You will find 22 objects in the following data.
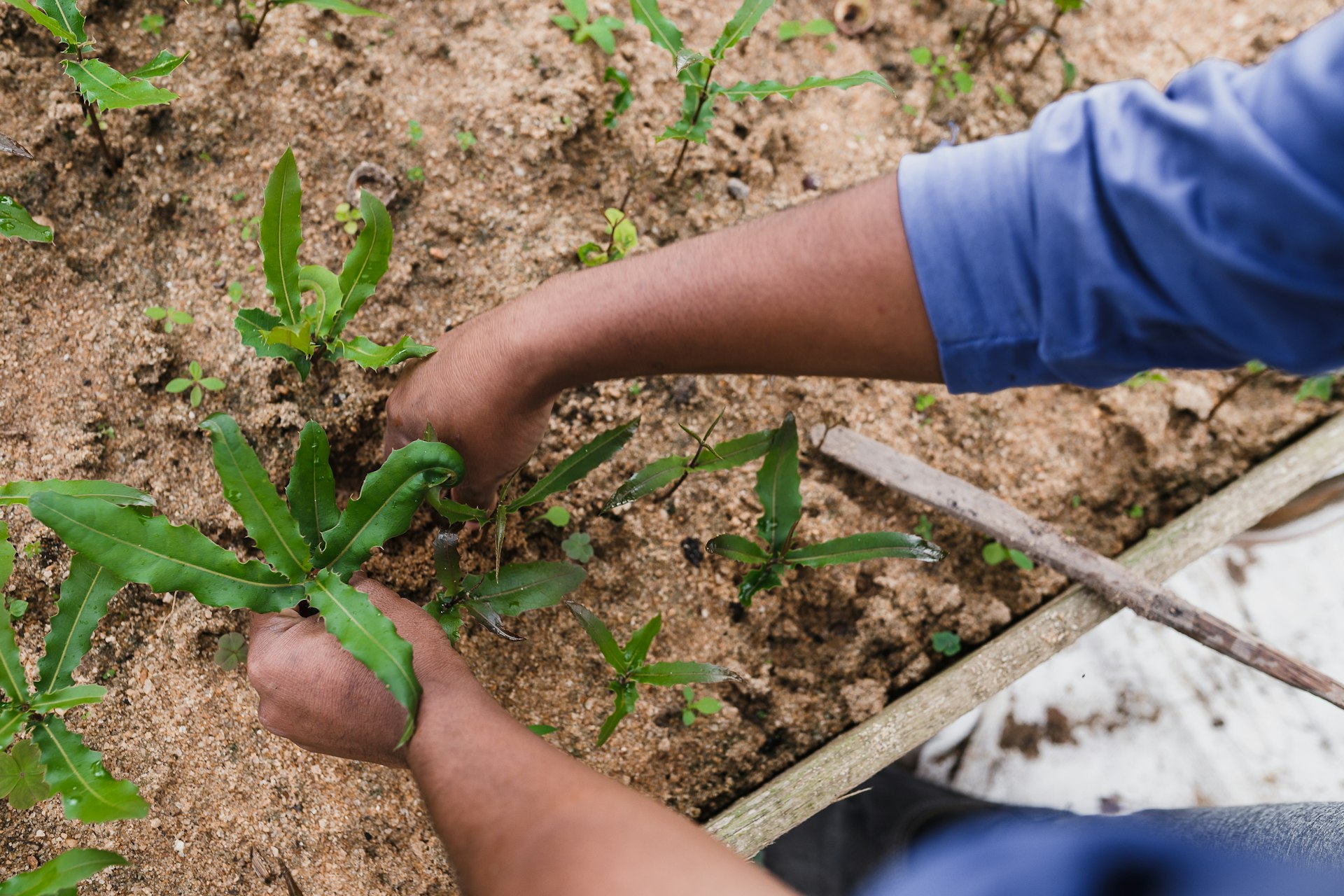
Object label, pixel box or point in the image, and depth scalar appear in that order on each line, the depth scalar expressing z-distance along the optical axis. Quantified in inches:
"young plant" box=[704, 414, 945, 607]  35.0
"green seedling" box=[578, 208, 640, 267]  37.8
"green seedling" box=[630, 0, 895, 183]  36.2
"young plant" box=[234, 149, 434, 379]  33.4
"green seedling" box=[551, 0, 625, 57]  38.1
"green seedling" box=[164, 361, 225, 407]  35.9
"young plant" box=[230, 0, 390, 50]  37.2
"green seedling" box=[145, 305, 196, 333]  36.0
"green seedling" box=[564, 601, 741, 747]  34.3
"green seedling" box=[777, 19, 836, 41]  40.8
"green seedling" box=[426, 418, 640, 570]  34.7
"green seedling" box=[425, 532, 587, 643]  34.2
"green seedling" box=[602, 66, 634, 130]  38.6
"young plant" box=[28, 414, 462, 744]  30.5
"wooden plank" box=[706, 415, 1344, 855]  35.3
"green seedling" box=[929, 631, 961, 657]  38.4
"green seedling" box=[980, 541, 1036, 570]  38.7
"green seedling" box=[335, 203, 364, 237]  37.5
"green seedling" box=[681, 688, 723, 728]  36.8
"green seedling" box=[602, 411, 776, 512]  35.0
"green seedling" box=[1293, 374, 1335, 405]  42.0
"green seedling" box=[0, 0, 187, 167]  33.8
